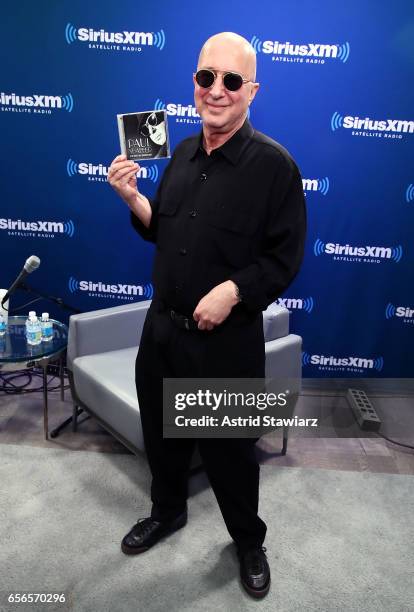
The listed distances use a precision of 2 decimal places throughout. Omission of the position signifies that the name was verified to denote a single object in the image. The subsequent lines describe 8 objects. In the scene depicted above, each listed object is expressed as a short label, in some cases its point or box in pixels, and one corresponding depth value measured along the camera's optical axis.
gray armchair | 2.14
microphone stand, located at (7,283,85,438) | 2.50
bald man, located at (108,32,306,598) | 1.41
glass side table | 2.26
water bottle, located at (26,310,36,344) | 2.40
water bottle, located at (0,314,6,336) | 2.48
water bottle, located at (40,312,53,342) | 2.48
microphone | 2.29
